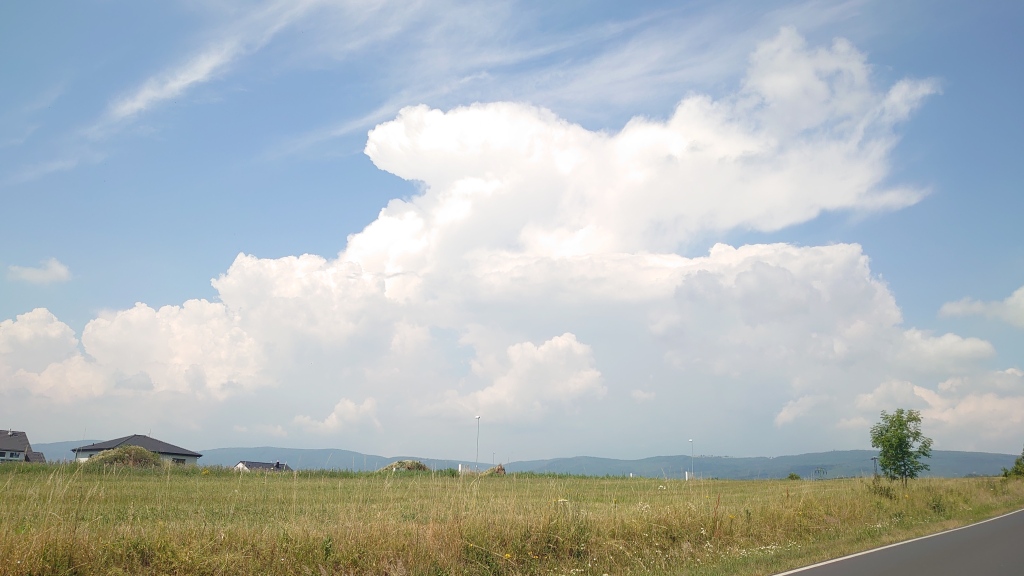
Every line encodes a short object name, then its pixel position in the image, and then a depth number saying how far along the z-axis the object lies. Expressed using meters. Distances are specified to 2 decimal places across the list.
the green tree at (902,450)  35.91
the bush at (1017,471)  68.56
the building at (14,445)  78.56
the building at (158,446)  79.75
